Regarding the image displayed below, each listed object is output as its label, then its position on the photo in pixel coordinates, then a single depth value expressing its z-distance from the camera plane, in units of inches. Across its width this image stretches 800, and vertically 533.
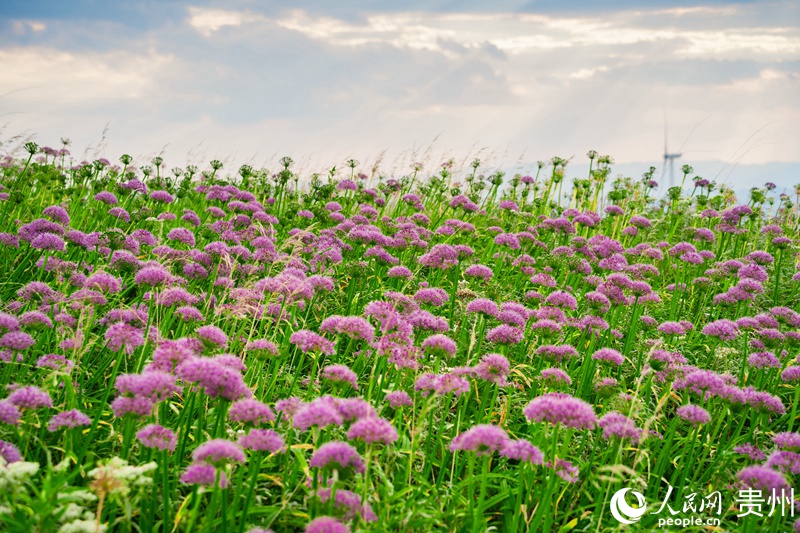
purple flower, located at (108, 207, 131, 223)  264.5
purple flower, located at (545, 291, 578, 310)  213.6
